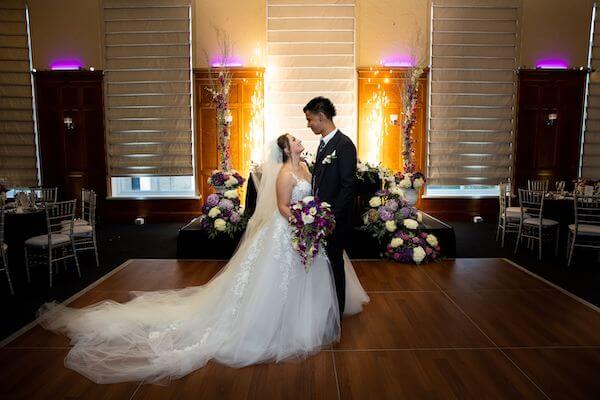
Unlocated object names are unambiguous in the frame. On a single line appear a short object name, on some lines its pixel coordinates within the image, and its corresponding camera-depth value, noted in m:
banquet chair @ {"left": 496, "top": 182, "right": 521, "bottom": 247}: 7.03
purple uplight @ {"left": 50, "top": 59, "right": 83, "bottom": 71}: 9.07
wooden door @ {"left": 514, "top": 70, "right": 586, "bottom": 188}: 9.11
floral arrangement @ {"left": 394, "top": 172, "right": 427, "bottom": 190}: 6.42
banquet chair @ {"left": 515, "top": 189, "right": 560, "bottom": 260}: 6.27
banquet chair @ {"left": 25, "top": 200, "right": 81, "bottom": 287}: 5.15
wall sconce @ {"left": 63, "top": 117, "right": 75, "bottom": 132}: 9.06
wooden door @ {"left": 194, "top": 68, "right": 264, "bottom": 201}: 9.05
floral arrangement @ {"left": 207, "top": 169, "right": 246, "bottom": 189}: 6.43
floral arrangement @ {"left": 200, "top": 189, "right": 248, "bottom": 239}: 5.93
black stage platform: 6.08
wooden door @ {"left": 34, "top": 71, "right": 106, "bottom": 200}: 9.08
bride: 3.14
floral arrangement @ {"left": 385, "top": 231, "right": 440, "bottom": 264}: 5.74
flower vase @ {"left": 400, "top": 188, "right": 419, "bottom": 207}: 6.49
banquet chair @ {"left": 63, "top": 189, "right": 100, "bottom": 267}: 5.77
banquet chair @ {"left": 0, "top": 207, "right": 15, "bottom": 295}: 4.58
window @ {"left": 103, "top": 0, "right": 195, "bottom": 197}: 8.98
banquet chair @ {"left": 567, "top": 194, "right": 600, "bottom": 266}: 5.70
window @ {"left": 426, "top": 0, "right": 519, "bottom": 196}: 9.02
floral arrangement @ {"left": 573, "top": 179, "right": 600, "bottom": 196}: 6.60
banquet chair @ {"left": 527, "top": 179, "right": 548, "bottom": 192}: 8.32
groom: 3.55
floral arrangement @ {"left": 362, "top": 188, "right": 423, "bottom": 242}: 5.92
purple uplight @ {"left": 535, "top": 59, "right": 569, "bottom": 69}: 9.12
